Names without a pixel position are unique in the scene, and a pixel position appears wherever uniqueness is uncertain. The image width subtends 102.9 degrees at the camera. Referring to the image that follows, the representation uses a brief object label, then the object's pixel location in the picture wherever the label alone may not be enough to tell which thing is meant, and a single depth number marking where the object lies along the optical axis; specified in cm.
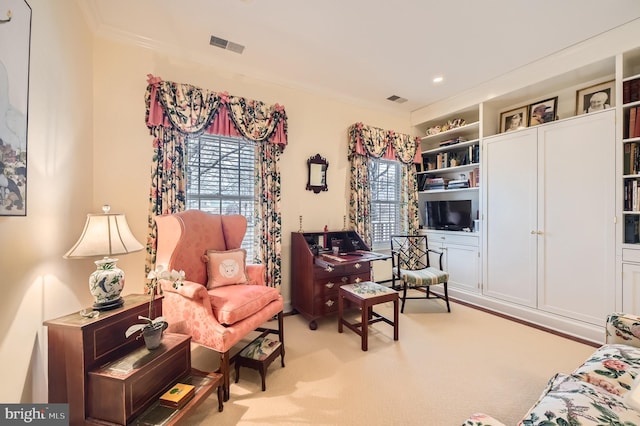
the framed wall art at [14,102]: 108
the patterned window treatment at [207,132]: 242
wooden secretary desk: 280
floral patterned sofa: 97
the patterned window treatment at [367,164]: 366
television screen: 373
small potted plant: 145
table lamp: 150
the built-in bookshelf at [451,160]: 370
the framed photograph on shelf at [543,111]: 303
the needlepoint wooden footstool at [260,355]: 185
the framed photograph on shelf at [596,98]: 265
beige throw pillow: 225
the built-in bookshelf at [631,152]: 231
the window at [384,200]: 406
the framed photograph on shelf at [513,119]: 329
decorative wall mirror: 337
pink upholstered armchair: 178
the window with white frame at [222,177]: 273
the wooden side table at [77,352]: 128
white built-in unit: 238
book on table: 137
